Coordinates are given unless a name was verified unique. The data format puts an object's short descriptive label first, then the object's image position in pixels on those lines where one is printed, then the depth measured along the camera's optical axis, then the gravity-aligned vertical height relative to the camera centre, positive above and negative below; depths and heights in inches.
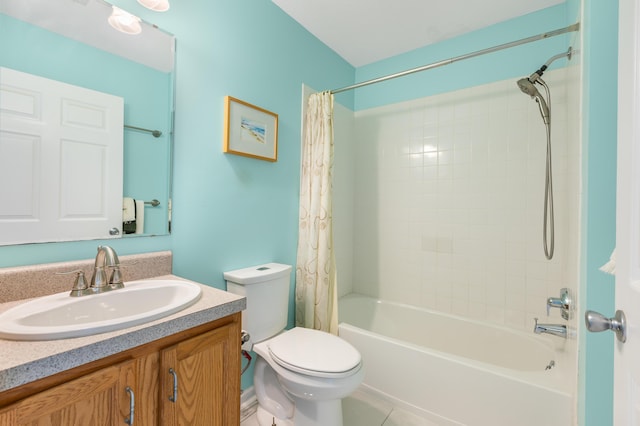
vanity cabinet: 22.8 -17.5
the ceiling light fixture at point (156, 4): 46.2 +34.5
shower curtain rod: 49.3 +34.4
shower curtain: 73.0 -4.9
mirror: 36.7 +21.3
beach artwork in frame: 58.9 +18.3
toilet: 47.5 -26.4
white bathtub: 50.9 -34.3
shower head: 62.7 +28.4
